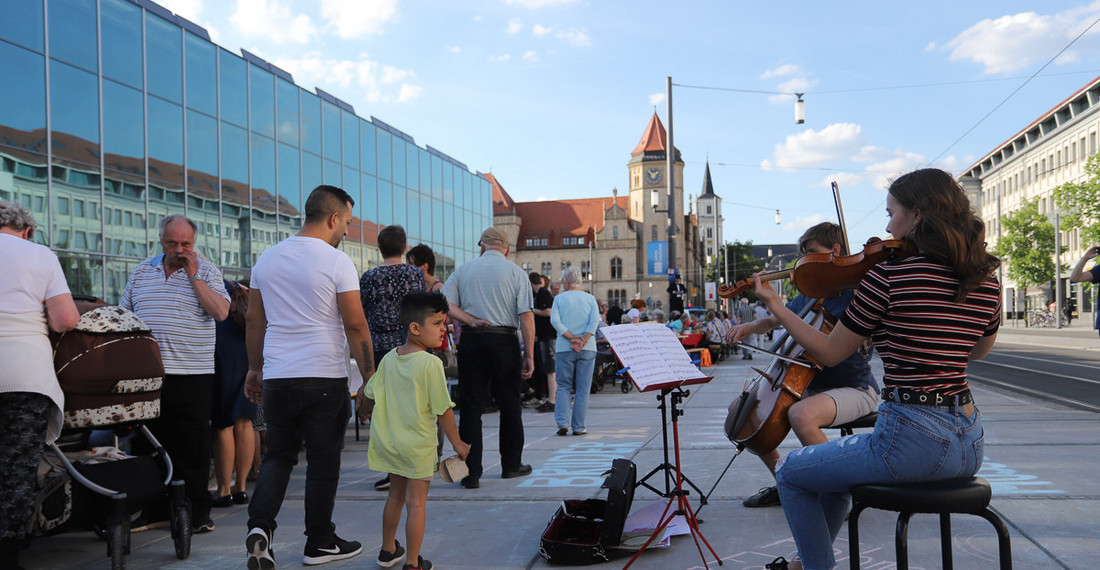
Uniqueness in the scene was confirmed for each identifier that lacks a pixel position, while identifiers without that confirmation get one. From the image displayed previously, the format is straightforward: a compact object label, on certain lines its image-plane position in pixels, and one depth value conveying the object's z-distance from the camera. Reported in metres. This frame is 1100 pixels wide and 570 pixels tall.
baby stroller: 4.10
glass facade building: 14.84
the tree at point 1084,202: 34.78
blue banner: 40.53
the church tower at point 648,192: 103.81
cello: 4.17
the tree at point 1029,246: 53.88
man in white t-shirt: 4.35
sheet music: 4.19
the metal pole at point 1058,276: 44.66
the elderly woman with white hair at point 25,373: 3.86
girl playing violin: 2.77
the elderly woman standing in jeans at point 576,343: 9.43
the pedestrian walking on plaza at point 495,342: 6.71
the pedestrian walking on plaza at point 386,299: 6.32
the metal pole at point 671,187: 22.67
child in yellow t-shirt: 4.14
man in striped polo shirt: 5.02
